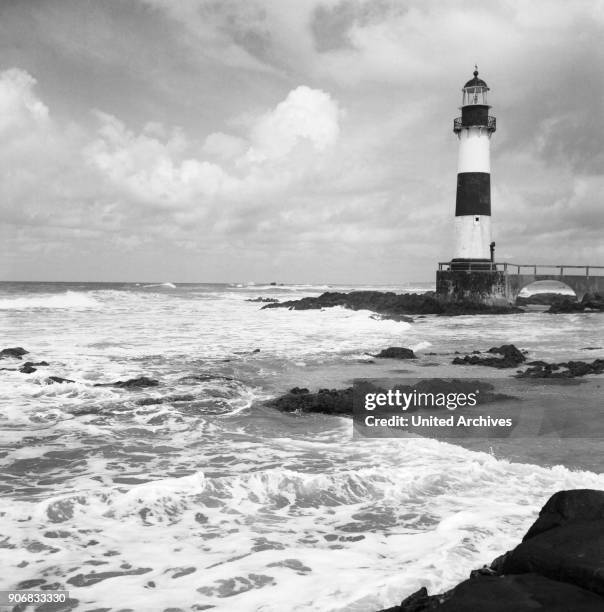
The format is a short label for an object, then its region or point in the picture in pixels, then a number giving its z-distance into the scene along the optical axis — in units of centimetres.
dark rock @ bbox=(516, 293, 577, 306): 3894
